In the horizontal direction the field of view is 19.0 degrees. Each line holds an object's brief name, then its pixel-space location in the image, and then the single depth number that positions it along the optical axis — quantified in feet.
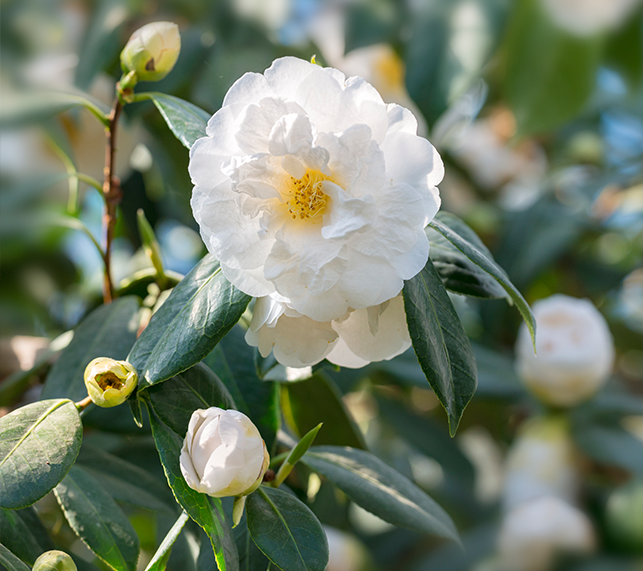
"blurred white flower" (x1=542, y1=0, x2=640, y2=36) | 5.19
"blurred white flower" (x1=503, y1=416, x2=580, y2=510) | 4.62
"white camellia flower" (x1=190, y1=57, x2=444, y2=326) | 2.36
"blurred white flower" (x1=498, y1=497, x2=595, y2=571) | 4.23
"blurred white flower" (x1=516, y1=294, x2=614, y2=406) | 4.14
